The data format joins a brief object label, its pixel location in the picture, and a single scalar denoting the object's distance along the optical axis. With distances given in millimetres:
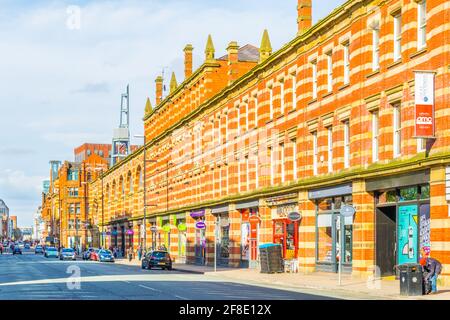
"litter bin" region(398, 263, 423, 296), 29609
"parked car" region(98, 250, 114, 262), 84812
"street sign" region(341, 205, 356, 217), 35062
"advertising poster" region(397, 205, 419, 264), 36500
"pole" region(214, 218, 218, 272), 67250
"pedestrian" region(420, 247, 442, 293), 30002
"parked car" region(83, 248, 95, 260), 97038
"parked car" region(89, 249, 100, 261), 91562
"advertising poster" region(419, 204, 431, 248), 34719
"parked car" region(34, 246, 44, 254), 154625
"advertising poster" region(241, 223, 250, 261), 59156
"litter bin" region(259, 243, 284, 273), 48875
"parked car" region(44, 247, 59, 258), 115250
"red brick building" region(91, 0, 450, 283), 34938
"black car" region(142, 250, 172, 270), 59656
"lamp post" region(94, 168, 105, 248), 136500
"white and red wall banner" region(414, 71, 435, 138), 33469
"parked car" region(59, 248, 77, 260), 99212
